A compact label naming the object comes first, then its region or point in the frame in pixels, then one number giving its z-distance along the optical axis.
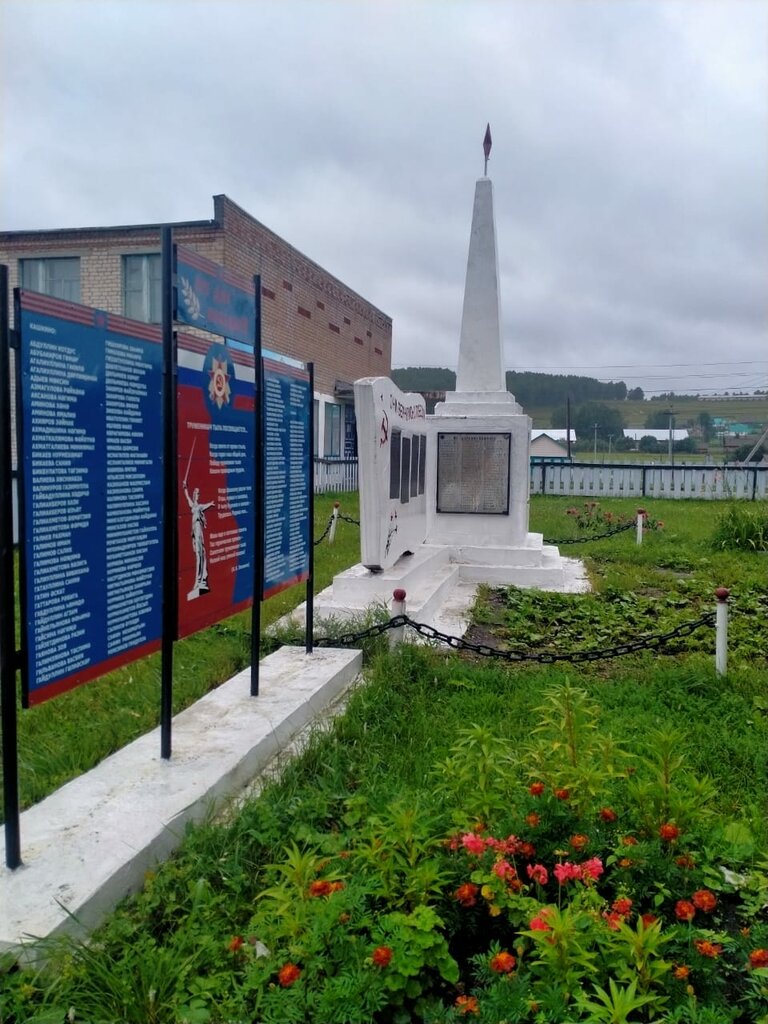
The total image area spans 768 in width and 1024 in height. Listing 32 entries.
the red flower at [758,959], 1.89
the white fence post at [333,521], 10.86
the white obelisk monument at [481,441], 9.49
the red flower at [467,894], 2.13
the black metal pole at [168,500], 3.36
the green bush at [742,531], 11.04
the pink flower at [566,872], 2.10
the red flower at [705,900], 2.06
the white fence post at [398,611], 5.54
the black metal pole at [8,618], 2.49
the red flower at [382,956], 1.89
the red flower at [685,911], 2.09
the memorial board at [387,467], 6.54
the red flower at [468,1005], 1.84
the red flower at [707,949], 1.92
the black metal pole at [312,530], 5.13
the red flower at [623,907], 2.05
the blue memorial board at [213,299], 3.48
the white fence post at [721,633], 5.18
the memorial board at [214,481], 3.58
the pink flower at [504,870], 2.13
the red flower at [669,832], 2.32
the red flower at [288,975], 1.92
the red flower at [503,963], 1.88
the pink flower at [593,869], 2.12
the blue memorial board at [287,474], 4.61
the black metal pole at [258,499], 4.25
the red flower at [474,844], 2.19
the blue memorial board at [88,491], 2.65
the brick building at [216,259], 16.66
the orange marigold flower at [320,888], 2.17
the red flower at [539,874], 2.14
